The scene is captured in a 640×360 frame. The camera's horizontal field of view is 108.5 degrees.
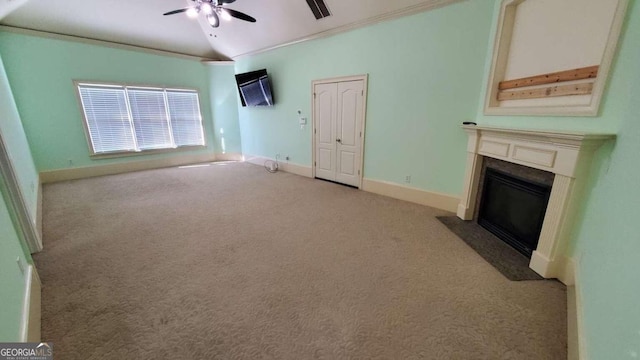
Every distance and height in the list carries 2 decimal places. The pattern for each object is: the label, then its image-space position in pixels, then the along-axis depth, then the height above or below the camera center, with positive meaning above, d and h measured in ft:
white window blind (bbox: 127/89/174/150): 19.04 +0.77
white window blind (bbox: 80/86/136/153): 17.04 +0.70
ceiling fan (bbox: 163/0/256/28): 11.05 +5.69
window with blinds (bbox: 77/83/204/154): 17.33 +0.83
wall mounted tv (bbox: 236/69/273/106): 18.52 +3.23
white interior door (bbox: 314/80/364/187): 14.19 -0.12
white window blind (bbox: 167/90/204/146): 21.08 +0.95
